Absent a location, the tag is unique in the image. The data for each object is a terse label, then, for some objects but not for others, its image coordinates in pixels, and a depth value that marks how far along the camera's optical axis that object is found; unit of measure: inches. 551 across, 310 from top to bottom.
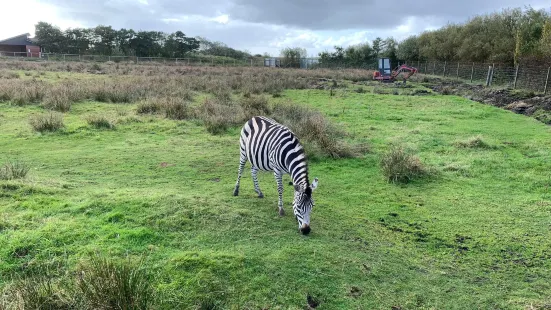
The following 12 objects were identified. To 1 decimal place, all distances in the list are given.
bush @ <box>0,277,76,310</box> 123.4
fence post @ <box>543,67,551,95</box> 763.8
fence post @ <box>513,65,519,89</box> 921.8
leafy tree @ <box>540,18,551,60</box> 845.2
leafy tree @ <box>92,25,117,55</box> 2475.4
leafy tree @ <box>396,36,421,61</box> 2054.3
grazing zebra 199.9
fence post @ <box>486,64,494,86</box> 1067.9
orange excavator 1259.8
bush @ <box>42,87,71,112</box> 549.6
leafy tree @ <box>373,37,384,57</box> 2262.6
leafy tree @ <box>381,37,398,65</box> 2193.5
